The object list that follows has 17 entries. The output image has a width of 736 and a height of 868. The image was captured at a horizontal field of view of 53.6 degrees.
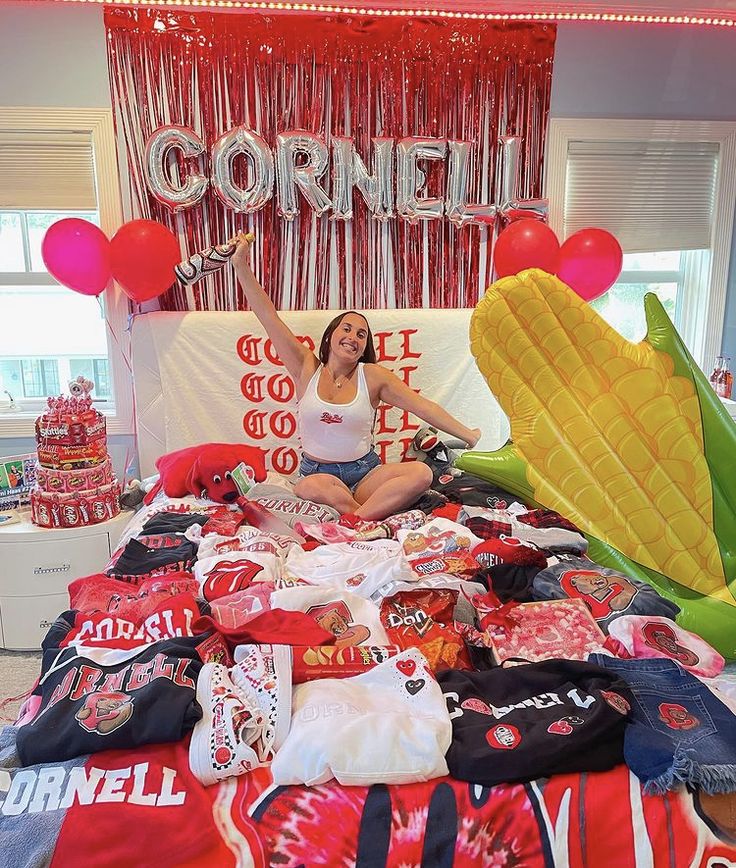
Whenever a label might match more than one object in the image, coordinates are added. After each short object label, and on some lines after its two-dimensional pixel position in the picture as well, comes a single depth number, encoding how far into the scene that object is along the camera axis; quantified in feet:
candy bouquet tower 8.93
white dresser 8.73
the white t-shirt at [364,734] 3.75
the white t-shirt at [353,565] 5.87
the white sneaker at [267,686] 3.94
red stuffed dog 8.68
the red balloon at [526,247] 10.16
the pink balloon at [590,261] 10.33
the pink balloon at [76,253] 9.40
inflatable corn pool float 7.23
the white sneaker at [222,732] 3.78
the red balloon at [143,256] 9.50
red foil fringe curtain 10.11
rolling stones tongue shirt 5.71
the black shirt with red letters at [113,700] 3.84
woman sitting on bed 9.41
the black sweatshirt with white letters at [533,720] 3.81
